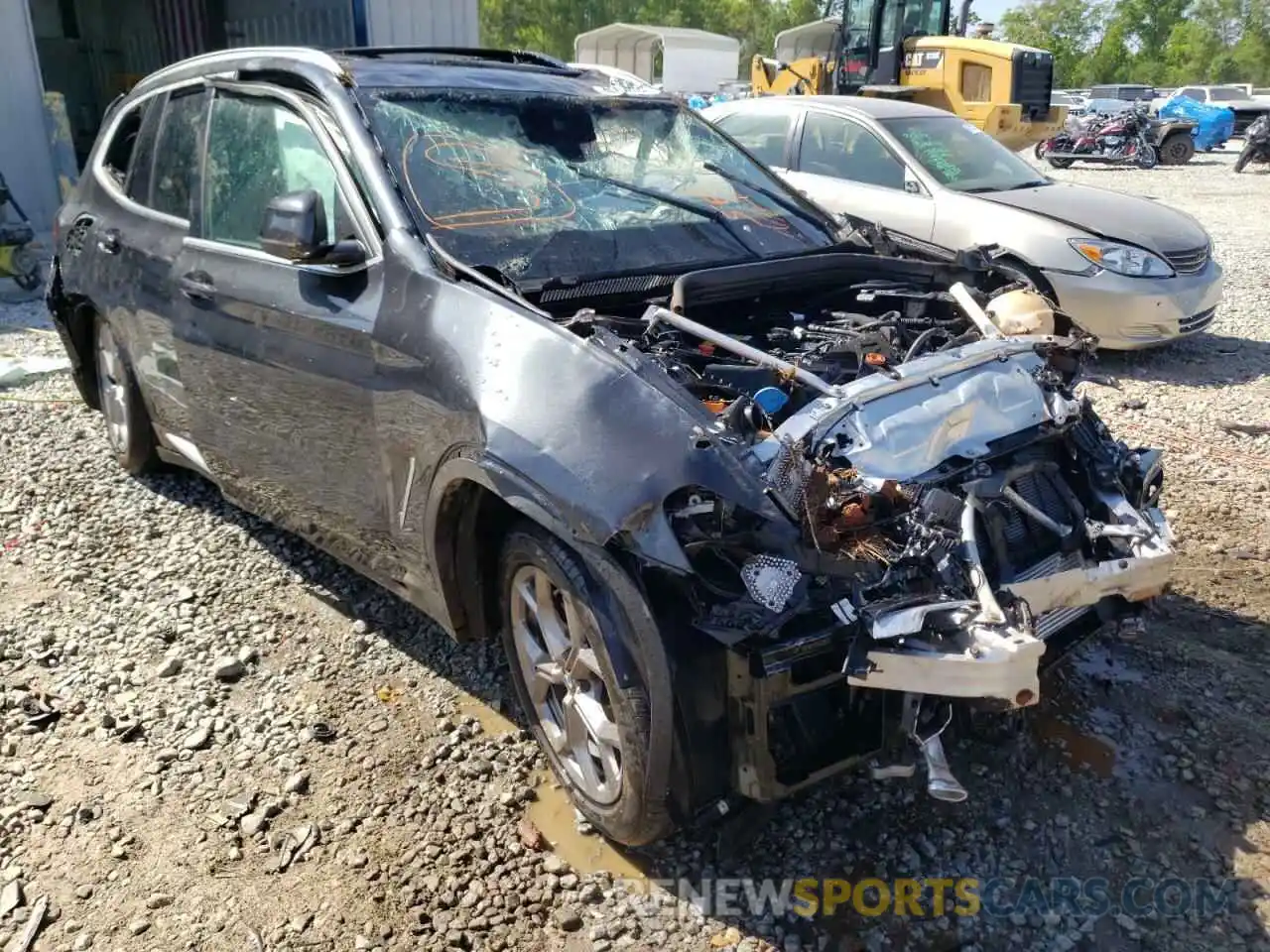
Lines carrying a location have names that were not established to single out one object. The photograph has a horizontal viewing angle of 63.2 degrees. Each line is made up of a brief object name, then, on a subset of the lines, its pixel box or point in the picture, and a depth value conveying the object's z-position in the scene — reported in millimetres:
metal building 11234
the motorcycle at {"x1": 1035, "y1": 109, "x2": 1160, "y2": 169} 23656
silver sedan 7055
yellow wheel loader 13797
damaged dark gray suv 2354
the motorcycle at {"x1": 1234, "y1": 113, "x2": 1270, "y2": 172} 21281
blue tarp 26188
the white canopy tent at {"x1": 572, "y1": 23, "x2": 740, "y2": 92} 42469
